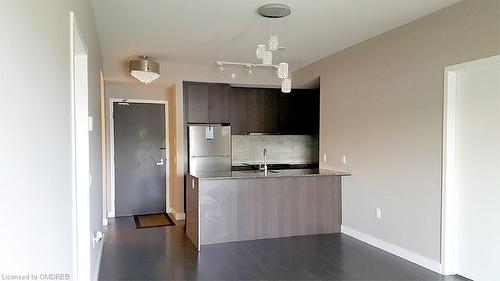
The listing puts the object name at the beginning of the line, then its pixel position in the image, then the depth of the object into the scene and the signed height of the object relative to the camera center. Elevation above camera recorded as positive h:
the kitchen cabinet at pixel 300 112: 6.74 +0.36
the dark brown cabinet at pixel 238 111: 6.39 +0.37
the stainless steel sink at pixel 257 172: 5.24 -0.60
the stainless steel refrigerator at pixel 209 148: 6.04 -0.29
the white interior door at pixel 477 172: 3.13 -0.38
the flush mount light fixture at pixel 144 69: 5.15 +0.91
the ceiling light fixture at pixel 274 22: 3.30 +1.13
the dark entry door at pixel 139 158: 6.38 -0.48
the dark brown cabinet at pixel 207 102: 6.09 +0.51
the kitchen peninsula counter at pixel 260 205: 4.54 -0.99
